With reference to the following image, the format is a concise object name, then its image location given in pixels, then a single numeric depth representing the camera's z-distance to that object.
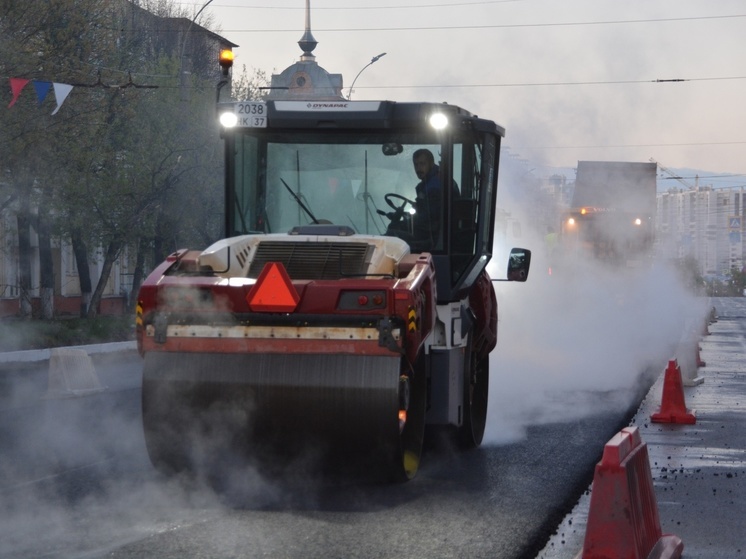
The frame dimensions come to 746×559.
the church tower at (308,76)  102.75
